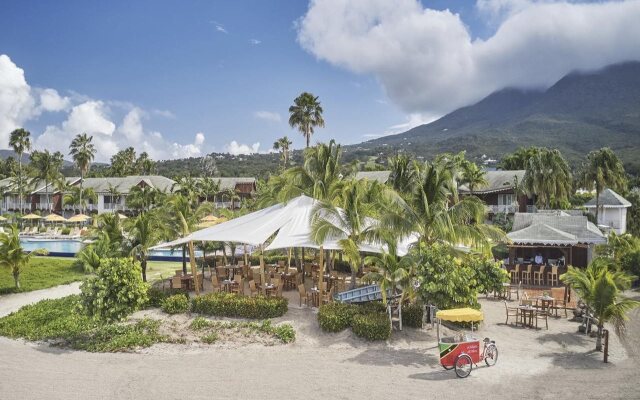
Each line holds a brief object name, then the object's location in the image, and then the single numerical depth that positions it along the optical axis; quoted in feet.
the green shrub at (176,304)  54.03
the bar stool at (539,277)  76.13
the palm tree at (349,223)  51.96
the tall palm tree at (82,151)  196.75
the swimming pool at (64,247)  113.91
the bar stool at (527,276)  76.58
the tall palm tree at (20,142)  208.13
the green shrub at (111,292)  47.78
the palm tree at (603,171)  121.49
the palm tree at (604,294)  41.27
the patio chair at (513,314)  52.92
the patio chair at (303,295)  55.93
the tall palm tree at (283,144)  242.78
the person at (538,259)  83.76
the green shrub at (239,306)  51.52
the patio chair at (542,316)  50.70
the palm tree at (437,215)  49.03
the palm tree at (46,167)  198.08
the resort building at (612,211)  139.44
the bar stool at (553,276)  75.72
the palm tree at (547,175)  122.01
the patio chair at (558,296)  57.26
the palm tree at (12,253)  70.64
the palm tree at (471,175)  132.98
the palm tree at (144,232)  64.80
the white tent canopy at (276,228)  53.62
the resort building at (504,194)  150.20
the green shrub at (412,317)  49.08
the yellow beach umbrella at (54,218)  170.50
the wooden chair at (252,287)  58.23
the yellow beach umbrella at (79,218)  162.61
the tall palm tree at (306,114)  150.41
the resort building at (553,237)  79.30
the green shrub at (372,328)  45.44
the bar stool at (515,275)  78.28
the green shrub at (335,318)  47.37
